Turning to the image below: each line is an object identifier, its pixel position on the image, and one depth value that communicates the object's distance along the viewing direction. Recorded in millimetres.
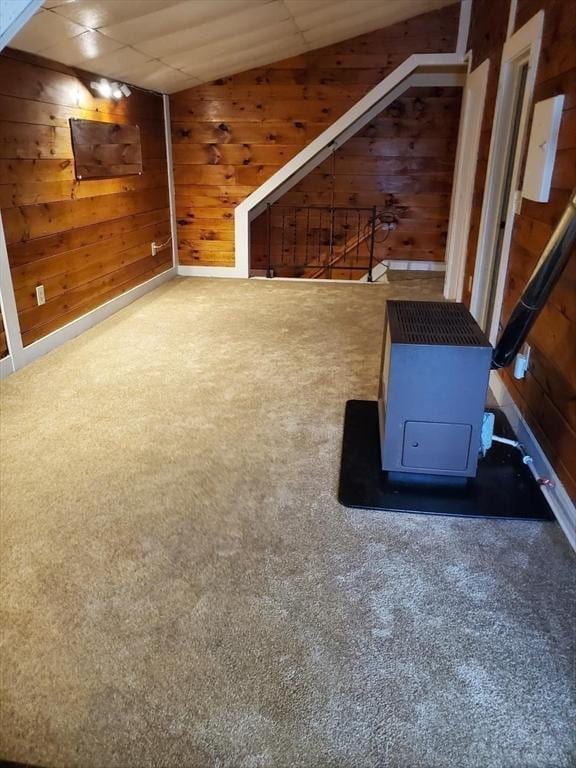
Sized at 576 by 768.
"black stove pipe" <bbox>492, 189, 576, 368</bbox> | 1804
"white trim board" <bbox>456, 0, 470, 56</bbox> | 4754
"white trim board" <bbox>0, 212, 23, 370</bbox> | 3133
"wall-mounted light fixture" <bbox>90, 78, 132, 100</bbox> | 4059
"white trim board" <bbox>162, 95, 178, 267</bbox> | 5535
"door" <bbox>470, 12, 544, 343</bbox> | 2750
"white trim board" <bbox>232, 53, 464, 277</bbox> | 5074
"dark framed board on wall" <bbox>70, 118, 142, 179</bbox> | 3833
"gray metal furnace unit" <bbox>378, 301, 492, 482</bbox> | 1975
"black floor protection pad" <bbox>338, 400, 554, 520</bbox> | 2031
